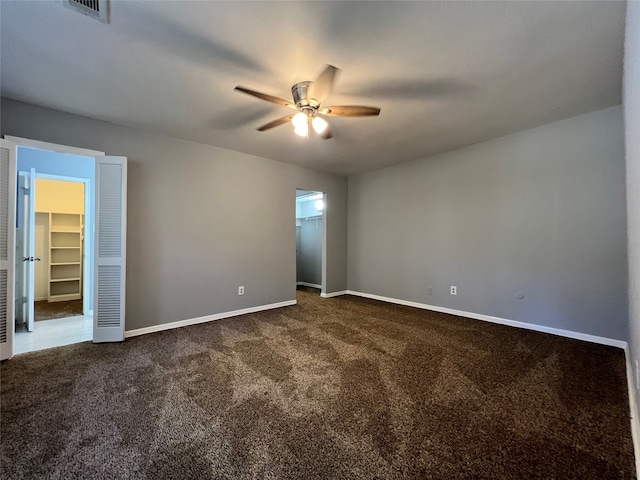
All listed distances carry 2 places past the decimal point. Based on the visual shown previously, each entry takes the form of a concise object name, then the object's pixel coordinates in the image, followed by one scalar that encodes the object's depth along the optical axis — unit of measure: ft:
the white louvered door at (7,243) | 8.21
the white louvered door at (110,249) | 9.75
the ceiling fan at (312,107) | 6.67
